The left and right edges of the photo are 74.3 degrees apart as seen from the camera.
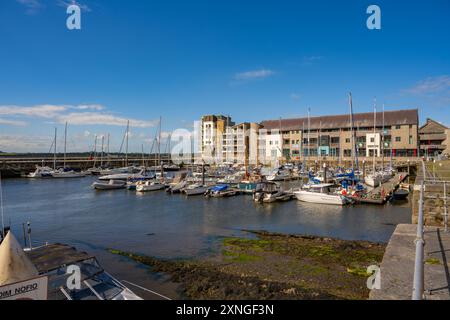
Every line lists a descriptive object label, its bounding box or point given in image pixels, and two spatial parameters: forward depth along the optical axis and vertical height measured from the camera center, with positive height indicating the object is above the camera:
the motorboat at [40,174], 88.25 -4.04
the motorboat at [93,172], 98.84 -3.83
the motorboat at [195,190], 49.47 -4.91
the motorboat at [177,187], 53.31 -4.83
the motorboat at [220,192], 47.28 -5.07
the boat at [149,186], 56.05 -4.84
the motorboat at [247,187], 49.64 -4.50
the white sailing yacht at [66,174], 88.25 -4.03
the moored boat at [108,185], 61.00 -5.24
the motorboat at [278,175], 66.76 -3.45
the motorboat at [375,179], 49.56 -3.23
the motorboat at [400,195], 39.06 -4.51
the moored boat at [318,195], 36.44 -4.47
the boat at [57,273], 6.61 -3.82
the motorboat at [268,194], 40.66 -4.63
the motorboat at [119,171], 91.94 -3.24
